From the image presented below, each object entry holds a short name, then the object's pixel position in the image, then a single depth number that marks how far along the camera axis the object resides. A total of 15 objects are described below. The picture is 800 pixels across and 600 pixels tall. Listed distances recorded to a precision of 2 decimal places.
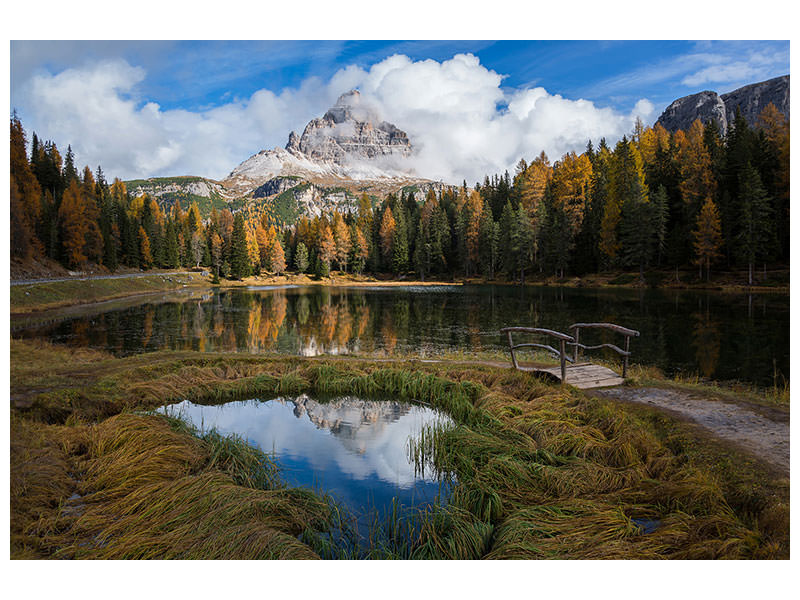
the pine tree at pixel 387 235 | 84.00
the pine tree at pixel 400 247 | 80.62
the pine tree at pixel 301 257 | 87.06
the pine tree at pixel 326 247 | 81.12
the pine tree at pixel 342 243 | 83.12
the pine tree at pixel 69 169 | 65.38
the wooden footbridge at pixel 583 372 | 9.05
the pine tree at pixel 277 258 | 86.12
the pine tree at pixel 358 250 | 82.25
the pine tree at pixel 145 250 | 73.64
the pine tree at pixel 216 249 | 78.38
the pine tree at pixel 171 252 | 79.38
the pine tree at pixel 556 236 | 54.06
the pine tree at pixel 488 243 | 65.81
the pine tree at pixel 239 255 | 75.00
